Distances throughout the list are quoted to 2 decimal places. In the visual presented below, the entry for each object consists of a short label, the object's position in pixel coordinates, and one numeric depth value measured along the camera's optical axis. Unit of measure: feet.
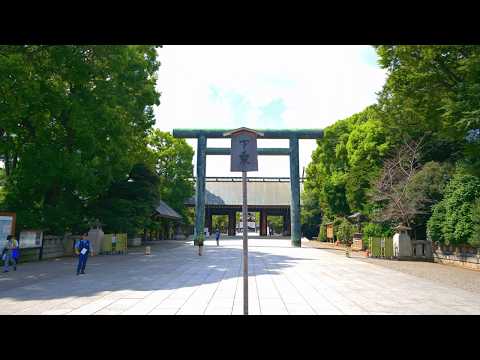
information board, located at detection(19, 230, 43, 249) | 50.51
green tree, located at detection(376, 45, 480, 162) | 43.88
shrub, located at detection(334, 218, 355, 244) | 107.10
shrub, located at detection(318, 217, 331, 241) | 135.95
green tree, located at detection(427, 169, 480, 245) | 52.01
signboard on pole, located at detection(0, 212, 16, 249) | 44.34
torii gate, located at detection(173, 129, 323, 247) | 100.99
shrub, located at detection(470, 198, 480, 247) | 46.93
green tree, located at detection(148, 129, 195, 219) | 127.24
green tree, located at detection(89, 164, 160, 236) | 70.90
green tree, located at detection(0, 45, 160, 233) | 48.26
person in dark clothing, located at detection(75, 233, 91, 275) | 39.01
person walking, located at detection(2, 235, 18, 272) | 41.78
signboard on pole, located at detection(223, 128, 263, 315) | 19.25
